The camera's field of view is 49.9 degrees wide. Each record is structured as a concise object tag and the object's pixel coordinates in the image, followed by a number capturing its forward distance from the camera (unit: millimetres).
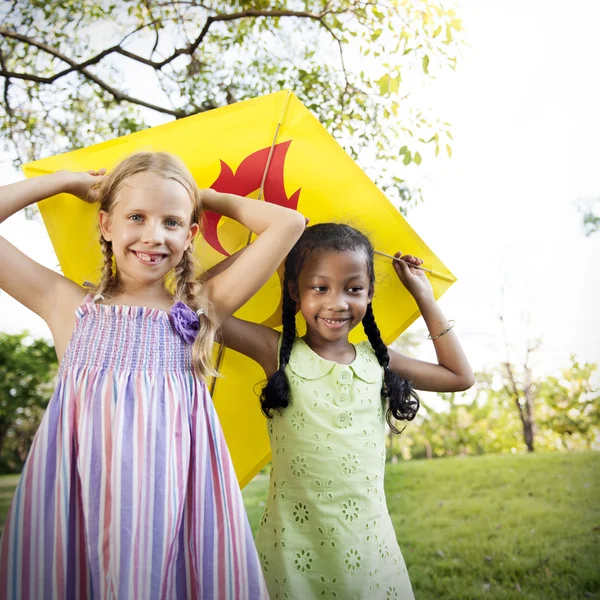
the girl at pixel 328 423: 1450
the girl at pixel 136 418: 1199
